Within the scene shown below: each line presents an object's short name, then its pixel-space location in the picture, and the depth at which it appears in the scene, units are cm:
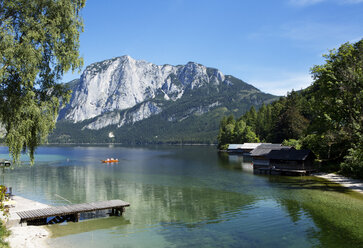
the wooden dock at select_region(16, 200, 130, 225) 2478
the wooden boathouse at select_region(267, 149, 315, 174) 5785
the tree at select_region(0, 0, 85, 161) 1705
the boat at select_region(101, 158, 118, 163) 10172
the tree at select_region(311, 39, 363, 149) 3878
